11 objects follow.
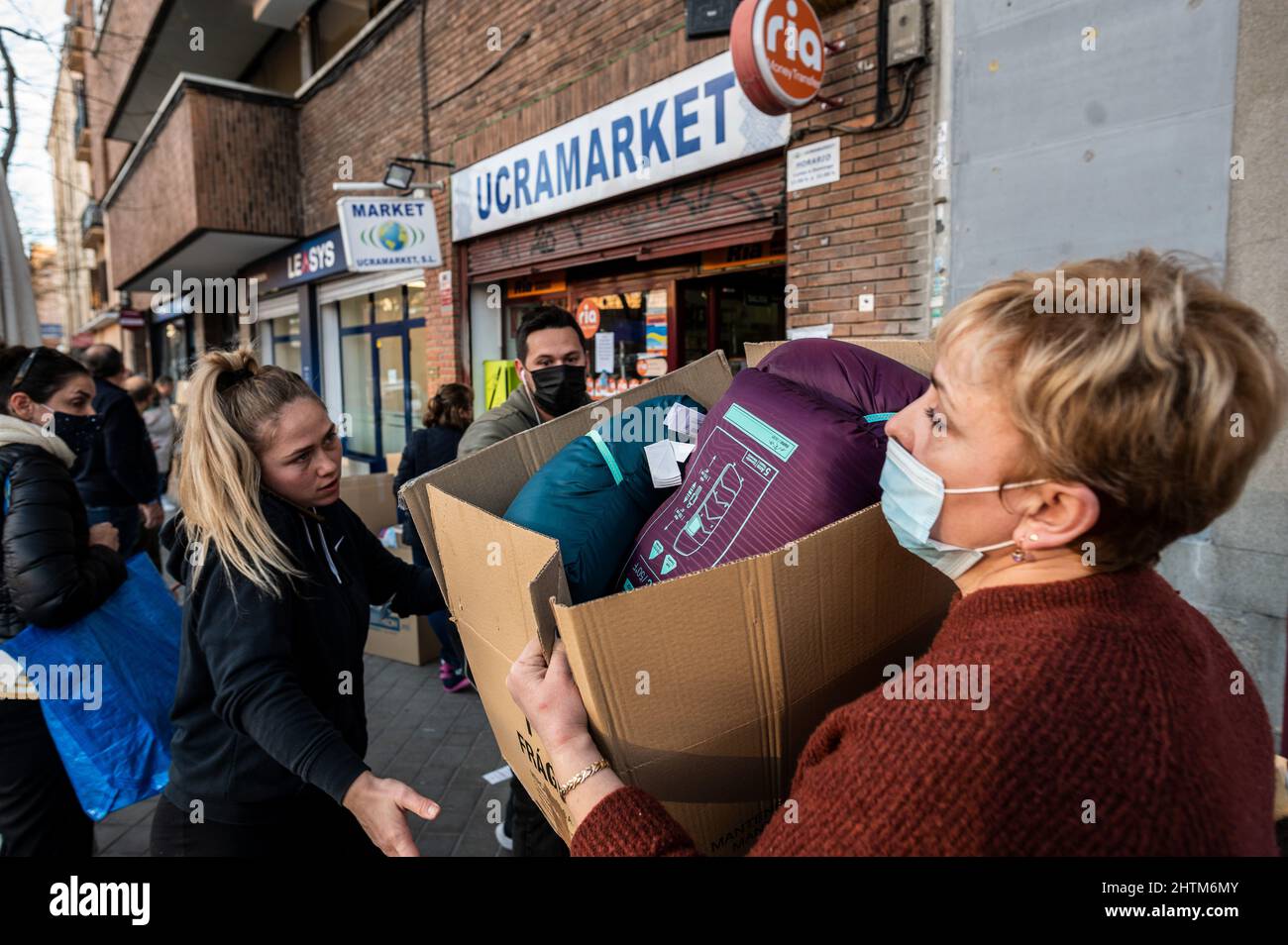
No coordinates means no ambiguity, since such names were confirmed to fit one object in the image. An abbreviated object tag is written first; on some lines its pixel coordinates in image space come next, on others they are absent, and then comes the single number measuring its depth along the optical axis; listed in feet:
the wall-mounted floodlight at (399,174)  23.67
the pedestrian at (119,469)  14.56
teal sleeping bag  4.40
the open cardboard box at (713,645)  3.13
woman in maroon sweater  2.30
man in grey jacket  9.25
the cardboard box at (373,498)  15.83
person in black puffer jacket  6.48
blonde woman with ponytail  4.69
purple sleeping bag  3.79
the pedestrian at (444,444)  13.68
